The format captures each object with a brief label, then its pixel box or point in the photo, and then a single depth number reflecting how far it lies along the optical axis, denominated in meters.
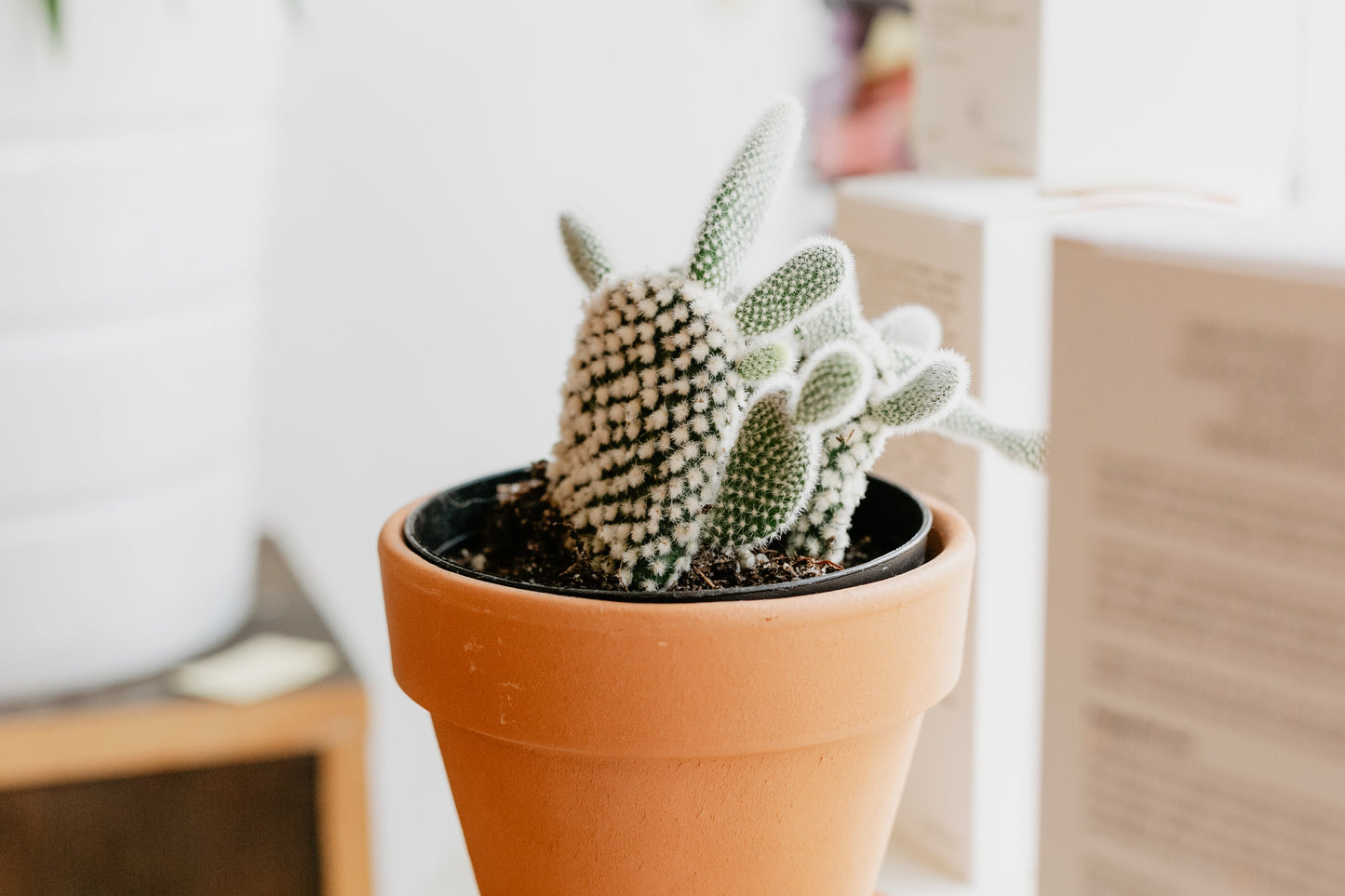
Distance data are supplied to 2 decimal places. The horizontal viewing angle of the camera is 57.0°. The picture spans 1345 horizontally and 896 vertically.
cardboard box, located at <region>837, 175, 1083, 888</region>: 0.60
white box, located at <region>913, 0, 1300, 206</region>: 0.63
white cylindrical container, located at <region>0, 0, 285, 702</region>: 0.53
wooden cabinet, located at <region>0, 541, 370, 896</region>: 0.58
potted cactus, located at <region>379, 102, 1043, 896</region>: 0.43
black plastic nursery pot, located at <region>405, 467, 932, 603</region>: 0.47
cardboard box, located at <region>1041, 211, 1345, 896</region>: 0.28
